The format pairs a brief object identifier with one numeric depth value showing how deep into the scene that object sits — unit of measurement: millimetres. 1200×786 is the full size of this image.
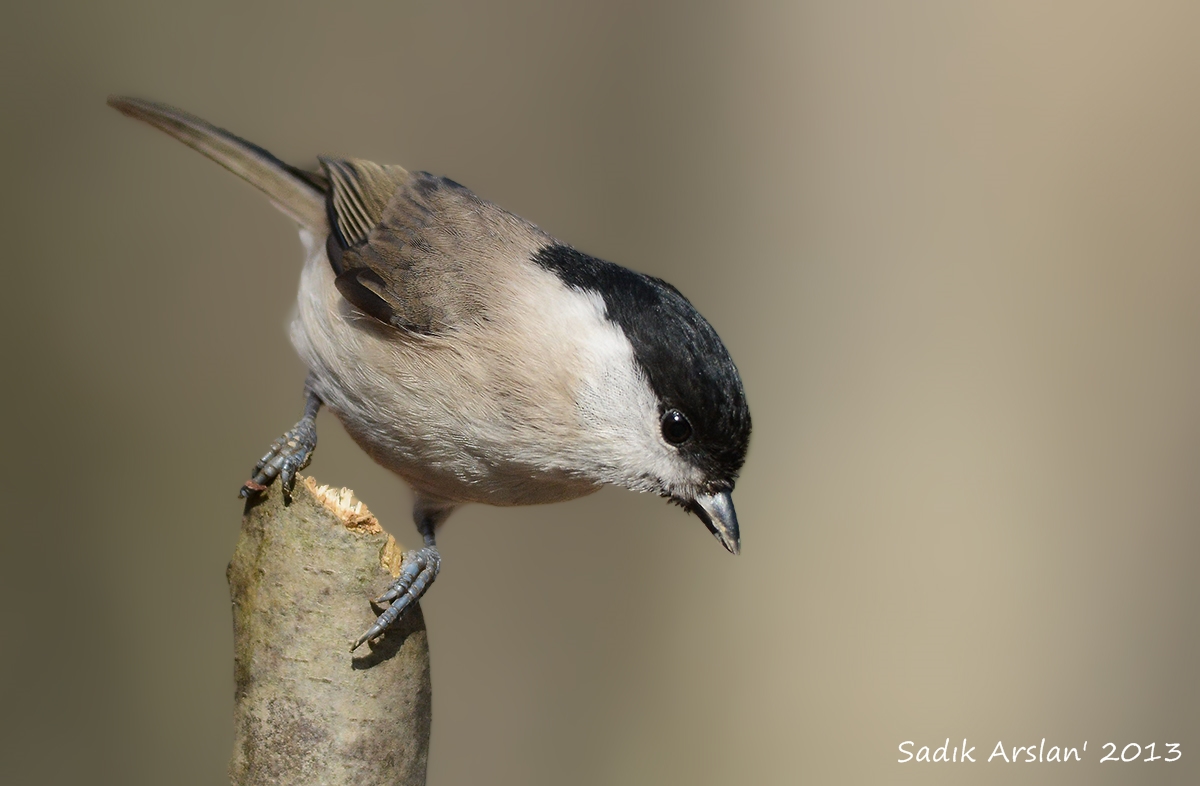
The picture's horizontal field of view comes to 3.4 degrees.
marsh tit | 2897
